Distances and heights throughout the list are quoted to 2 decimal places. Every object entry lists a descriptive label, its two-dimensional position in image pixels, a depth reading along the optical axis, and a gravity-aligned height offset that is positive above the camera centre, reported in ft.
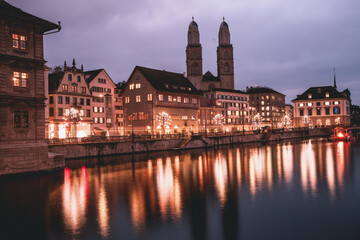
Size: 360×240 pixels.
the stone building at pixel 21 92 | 95.96 +13.91
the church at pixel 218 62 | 397.19 +88.73
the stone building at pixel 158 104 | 233.14 +22.52
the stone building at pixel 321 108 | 399.85 +26.39
